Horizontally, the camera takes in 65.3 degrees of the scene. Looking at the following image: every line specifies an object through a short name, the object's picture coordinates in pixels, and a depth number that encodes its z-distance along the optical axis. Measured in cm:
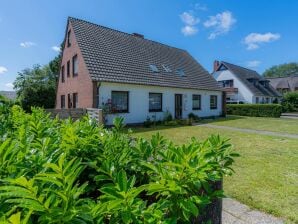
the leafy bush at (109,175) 87
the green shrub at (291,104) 3978
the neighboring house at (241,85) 3728
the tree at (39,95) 2520
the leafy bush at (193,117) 2028
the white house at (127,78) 1499
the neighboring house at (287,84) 5409
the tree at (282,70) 10038
